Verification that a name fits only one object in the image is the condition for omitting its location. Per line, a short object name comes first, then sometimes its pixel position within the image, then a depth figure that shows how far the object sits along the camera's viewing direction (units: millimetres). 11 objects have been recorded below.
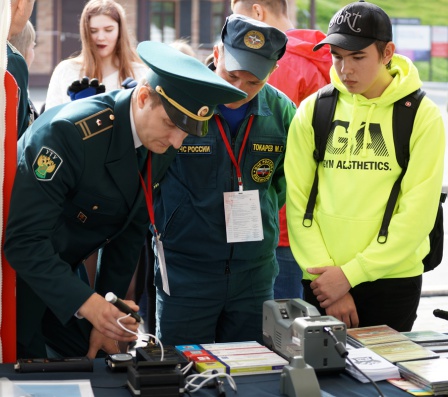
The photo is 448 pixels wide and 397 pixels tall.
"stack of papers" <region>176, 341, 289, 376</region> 2025
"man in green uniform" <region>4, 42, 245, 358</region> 2092
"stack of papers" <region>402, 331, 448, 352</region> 2236
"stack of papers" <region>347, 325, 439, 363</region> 2109
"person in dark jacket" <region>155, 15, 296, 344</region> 2621
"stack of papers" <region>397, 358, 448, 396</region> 1923
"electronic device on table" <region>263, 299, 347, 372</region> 2002
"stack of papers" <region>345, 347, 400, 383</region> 2010
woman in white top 4254
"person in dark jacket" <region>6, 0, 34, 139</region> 2861
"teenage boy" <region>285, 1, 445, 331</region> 2467
